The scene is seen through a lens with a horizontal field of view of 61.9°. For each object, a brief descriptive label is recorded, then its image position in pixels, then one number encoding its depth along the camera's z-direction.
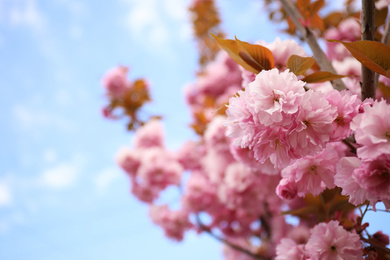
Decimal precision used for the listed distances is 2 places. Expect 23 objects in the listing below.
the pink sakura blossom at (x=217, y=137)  1.40
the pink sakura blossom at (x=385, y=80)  0.75
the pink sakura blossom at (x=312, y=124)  0.42
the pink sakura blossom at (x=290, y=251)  0.56
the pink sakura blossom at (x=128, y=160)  1.89
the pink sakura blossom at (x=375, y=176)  0.37
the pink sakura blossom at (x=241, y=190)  1.38
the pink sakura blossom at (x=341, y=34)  1.27
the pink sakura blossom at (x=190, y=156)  2.00
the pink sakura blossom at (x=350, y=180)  0.41
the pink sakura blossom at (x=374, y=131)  0.37
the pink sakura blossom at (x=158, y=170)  1.77
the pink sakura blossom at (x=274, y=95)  0.41
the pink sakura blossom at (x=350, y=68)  1.00
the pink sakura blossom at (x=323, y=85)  0.89
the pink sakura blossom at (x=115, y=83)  1.84
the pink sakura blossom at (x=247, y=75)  0.59
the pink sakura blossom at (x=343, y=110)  0.43
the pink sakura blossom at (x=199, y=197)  1.72
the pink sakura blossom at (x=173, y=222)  1.79
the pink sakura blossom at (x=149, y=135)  1.98
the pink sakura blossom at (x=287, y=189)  0.52
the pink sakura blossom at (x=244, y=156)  0.75
